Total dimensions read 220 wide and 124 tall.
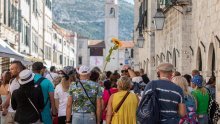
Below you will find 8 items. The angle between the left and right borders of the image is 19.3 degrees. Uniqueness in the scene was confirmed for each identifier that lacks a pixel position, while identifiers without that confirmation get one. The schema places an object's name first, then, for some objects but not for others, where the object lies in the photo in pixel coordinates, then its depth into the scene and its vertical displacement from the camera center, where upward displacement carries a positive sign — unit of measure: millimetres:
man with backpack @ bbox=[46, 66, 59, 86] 17362 -285
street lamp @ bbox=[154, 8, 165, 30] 22613 +1585
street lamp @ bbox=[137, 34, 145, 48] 35749 +1276
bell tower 155082 +9339
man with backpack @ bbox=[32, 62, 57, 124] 10959 -540
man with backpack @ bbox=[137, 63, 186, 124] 8051 -489
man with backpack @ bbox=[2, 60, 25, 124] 11100 -391
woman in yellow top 10162 -675
